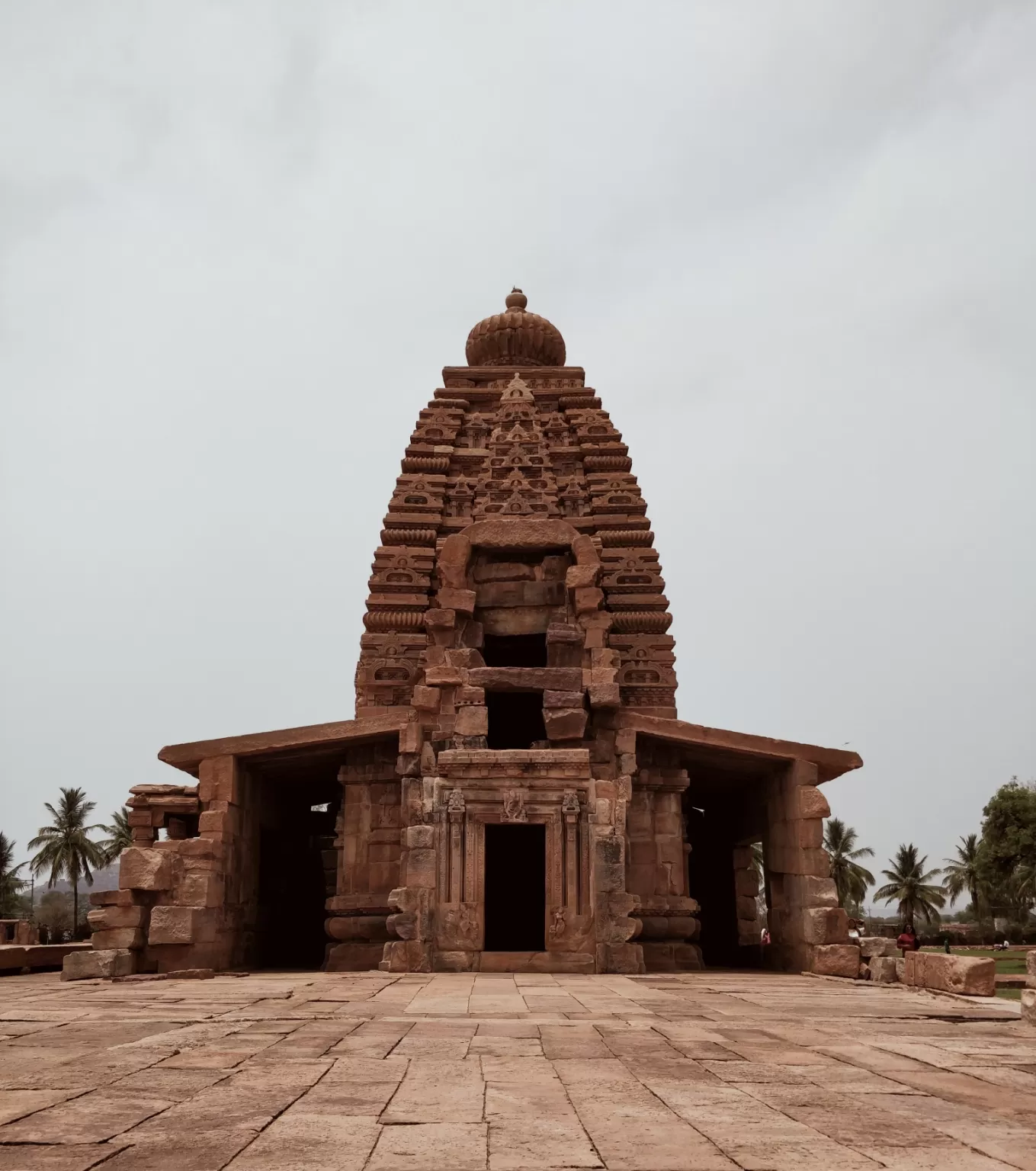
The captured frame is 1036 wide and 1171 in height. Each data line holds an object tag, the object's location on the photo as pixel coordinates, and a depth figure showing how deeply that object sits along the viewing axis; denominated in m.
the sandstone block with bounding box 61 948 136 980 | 14.98
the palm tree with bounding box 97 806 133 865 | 55.43
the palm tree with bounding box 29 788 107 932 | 55.16
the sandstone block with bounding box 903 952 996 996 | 11.59
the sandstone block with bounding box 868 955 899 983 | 13.97
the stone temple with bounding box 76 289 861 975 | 15.80
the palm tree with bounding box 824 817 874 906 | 53.25
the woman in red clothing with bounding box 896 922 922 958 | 21.17
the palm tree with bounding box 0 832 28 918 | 54.50
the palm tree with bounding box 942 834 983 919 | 52.56
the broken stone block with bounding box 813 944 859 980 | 15.53
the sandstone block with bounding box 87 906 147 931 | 15.59
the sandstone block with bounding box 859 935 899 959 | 14.96
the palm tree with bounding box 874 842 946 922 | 52.75
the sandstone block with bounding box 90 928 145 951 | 15.61
